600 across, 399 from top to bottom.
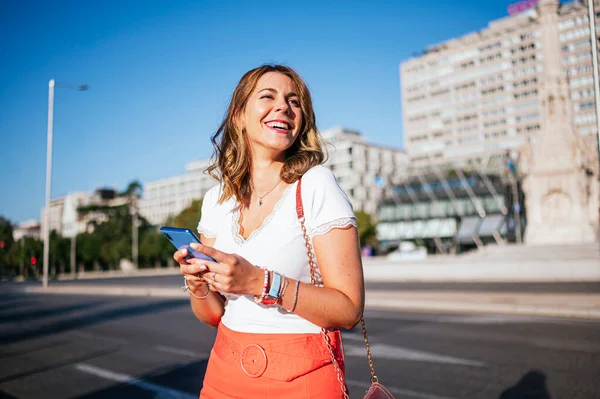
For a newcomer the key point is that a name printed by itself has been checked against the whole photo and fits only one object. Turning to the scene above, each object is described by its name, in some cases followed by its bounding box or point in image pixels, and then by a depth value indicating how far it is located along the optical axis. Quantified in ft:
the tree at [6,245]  274.95
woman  4.88
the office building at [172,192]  428.97
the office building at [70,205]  408.46
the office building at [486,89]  279.28
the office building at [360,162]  323.98
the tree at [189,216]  232.16
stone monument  86.22
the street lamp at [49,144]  100.22
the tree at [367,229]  245.45
